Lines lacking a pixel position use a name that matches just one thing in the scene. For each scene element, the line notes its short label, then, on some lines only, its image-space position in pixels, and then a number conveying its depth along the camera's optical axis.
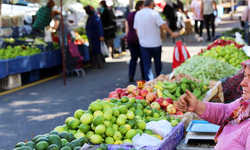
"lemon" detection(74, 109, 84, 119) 4.31
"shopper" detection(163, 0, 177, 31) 20.03
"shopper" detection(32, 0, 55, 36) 12.47
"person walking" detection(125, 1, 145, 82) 9.57
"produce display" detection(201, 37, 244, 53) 9.87
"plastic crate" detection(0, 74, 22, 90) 10.13
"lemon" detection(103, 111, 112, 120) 4.23
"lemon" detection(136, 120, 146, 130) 4.42
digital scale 4.34
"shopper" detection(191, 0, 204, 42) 18.19
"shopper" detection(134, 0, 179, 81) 8.58
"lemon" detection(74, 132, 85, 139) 3.98
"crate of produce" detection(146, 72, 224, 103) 6.40
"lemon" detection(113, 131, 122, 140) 4.12
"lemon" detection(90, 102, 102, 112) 4.36
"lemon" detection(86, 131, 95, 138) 4.03
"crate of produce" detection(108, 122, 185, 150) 3.91
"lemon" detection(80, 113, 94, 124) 4.18
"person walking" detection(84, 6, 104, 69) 12.28
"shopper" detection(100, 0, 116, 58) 13.62
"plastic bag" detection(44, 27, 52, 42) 12.24
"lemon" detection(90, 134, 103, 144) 3.96
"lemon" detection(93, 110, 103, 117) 4.27
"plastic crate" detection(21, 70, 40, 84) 10.98
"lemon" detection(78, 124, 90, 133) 4.09
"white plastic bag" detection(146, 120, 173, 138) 4.30
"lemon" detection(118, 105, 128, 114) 4.54
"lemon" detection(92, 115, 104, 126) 4.07
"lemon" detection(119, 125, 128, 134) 4.21
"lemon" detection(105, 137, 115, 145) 4.03
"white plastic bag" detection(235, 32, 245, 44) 10.59
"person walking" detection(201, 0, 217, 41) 17.92
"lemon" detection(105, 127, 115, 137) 4.07
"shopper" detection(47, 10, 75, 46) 11.29
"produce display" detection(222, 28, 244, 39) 13.25
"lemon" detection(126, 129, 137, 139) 4.20
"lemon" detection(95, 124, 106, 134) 4.01
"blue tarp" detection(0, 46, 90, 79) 9.71
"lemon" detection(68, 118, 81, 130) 4.20
